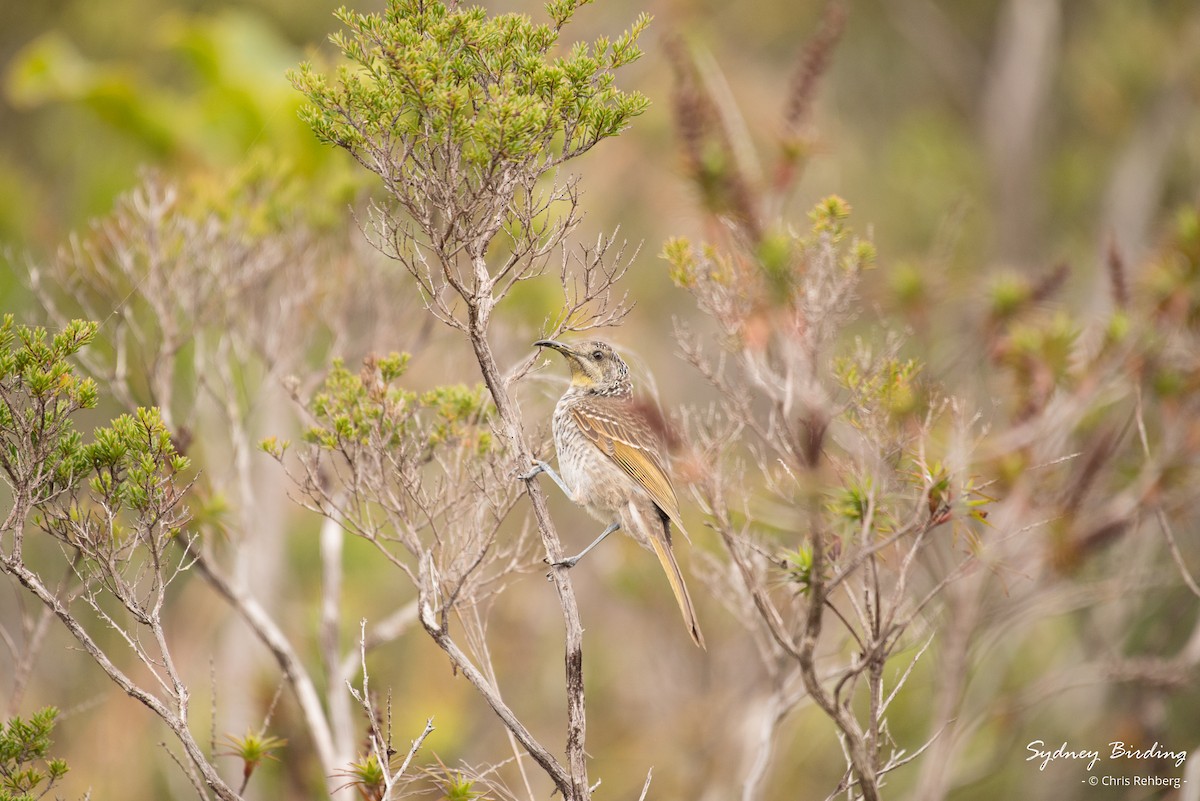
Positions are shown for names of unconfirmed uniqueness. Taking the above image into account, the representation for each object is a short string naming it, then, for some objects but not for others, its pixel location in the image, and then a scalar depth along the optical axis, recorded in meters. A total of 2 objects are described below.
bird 11.05
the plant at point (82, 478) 7.14
